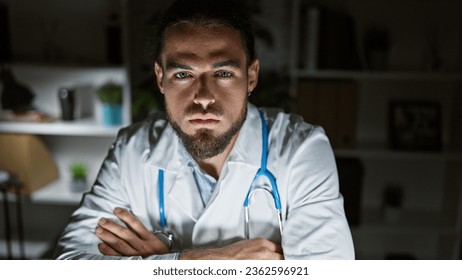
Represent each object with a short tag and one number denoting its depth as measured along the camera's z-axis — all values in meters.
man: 0.94
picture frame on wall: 1.22
